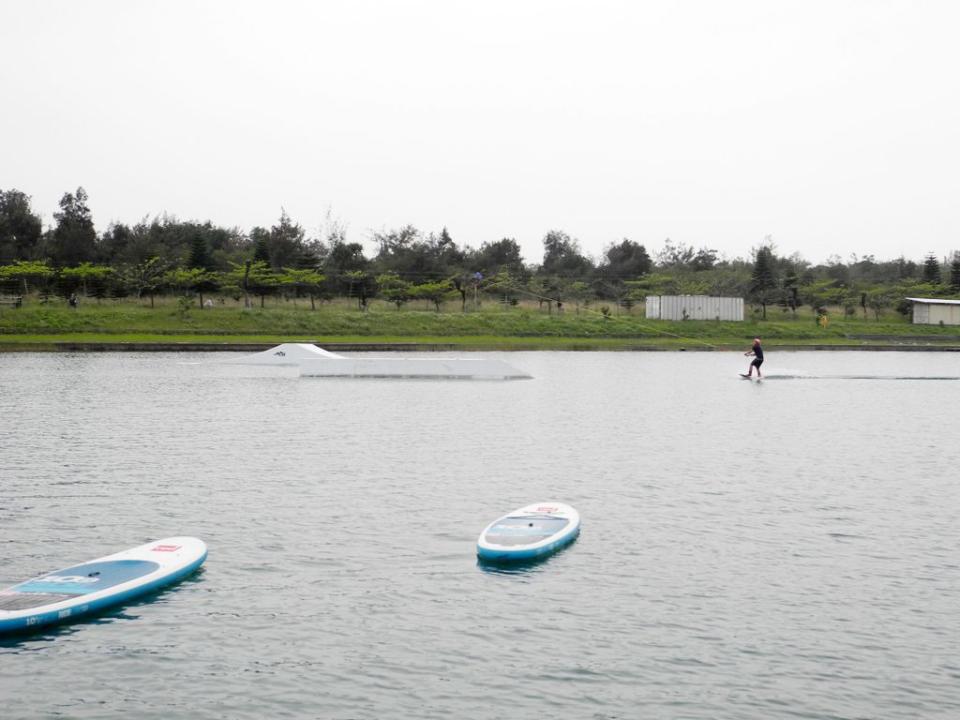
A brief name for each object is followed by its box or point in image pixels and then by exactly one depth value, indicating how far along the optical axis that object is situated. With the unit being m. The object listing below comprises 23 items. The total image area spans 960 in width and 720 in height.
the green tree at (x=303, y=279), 96.06
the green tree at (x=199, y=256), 99.12
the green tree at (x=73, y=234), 112.06
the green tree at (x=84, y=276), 92.56
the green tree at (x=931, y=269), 126.19
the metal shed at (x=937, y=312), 107.94
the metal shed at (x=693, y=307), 102.00
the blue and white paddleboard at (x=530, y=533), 16.91
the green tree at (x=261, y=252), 103.06
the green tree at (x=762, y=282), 111.88
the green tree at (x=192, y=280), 92.44
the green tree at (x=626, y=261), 135.16
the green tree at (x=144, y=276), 91.50
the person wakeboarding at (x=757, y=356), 56.66
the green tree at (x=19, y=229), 113.50
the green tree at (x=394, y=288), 99.31
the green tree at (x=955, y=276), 120.88
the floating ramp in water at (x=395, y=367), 55.47
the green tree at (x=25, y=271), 89.88
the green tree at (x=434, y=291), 99.25
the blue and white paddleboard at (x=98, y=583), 13.60
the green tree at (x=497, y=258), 127.94
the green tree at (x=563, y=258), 139.68
